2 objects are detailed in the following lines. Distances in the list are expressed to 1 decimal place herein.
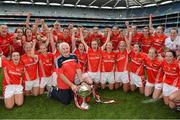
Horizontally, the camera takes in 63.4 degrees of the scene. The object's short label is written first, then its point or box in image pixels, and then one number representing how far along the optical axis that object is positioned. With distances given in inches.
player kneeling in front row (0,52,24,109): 127.0
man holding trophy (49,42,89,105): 127.1
